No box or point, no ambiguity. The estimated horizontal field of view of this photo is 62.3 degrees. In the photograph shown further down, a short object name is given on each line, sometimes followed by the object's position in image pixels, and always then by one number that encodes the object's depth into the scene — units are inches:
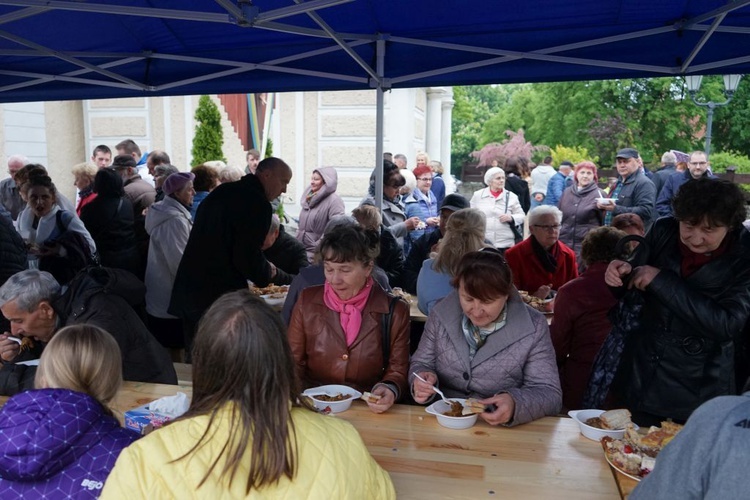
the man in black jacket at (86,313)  111.9
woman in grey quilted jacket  96.5
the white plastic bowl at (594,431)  84.7
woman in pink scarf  109.9
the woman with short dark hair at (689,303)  99.6
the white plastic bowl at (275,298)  183.8
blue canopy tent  156.1
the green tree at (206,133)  508.1
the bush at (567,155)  732.0
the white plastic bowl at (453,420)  88.2
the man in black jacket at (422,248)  206.7
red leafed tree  1043.3
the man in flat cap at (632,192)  271.4
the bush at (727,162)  742.5
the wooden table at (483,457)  73.0
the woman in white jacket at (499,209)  275.3
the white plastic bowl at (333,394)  93.9
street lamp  394.6
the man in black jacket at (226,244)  161.6
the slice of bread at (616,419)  86.4
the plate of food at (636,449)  74.7
